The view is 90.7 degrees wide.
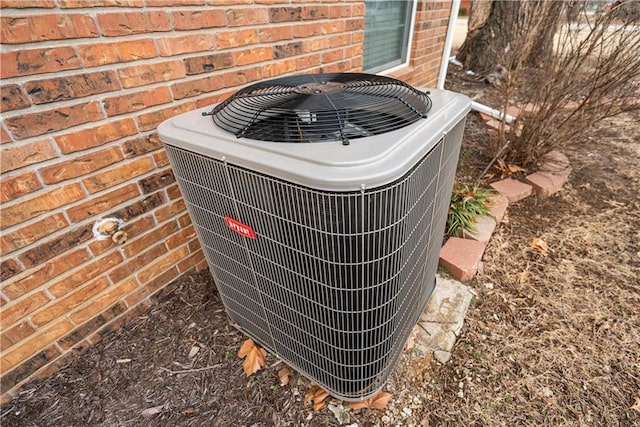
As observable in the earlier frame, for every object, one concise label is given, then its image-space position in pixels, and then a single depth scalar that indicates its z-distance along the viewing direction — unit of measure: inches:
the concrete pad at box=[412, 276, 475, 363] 57.9
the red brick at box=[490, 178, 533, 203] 95.3
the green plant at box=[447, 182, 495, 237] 80.2
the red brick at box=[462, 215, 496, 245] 78.4
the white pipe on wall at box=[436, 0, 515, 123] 129.9
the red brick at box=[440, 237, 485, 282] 70.9
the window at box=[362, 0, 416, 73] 103.7
